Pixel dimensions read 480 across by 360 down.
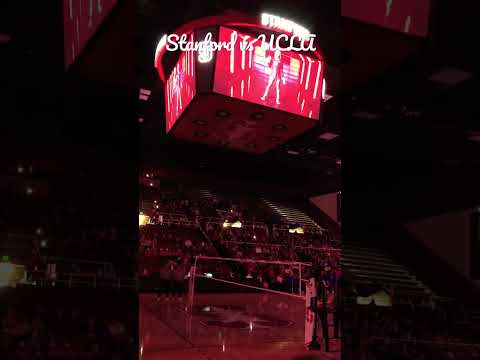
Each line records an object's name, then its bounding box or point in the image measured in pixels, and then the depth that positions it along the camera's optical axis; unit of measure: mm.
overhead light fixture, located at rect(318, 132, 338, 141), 14883
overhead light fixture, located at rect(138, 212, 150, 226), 17750
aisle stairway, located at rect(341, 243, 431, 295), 13080
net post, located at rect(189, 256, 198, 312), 10033
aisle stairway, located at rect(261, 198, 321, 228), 24412
